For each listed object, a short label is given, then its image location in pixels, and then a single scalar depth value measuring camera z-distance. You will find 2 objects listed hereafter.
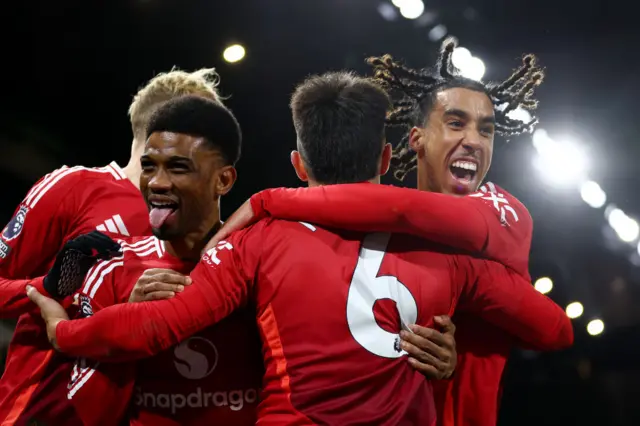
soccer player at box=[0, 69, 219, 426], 3.79
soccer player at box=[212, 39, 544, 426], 3.12
